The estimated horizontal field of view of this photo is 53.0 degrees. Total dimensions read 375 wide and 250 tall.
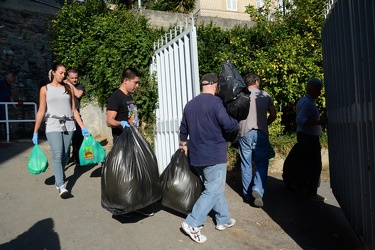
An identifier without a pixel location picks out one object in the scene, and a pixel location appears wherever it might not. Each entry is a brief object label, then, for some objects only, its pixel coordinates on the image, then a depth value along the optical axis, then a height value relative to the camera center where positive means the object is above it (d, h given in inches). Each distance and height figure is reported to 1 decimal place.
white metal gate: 179.8 +22.7
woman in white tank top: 179.0 +7.3
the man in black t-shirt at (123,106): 167.9 +11.1
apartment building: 1012.5 +331.6
